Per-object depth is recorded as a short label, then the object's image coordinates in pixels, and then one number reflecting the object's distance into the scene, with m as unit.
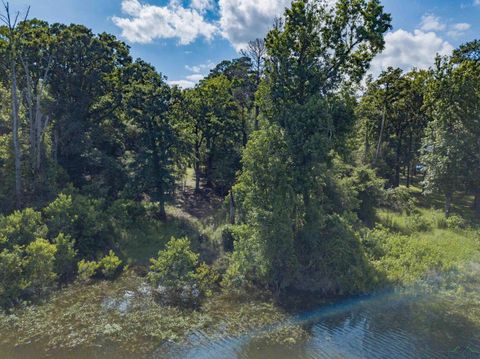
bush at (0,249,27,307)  13.72
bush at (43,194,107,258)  18.39
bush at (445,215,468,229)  22.77
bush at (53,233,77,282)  16.35
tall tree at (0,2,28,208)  21.28
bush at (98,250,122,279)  16.98
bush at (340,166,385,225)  24.30
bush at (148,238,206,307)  14.83
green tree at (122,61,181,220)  23.22
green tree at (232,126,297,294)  15.66
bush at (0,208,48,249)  16.31
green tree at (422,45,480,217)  25.50
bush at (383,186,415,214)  26.34
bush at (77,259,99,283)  16.39
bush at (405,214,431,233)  22.48
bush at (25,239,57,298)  14.69
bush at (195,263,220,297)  15.43
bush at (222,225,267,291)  15.84
